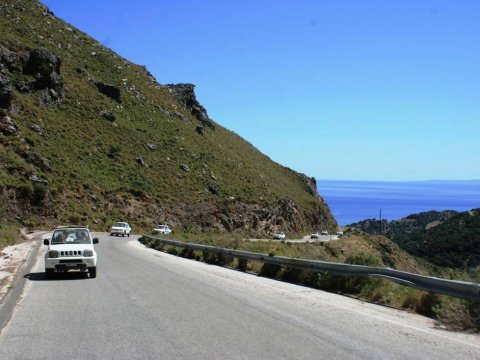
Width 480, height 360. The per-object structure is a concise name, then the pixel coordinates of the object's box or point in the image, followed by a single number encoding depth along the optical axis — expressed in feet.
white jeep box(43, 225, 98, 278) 46.34
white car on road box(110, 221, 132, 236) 152.25
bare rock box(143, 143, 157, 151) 224.27
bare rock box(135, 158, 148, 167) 211.61
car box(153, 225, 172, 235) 158.76
